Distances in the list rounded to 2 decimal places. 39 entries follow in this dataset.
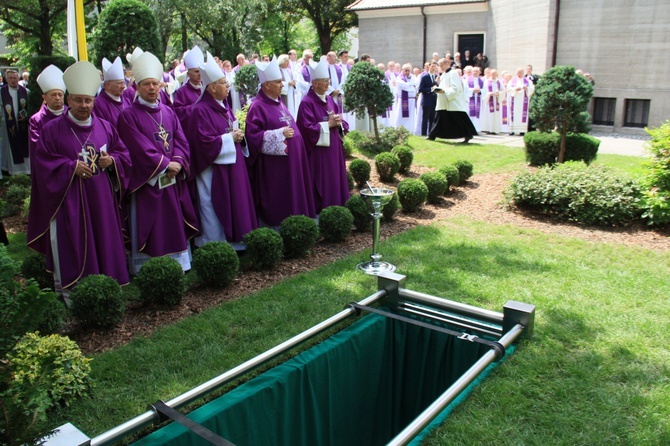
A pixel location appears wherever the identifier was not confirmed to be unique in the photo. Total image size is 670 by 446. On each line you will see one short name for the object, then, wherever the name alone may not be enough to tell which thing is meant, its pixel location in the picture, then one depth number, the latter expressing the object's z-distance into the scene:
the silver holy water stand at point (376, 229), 6.74
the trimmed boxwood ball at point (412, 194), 9.36
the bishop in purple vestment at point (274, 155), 7.78
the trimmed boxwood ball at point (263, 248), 6.83
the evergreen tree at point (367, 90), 12.88
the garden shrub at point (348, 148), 13.40
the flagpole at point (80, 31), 7.04
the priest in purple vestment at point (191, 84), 8.27
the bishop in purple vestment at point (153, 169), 6.48
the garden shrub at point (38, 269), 6.00
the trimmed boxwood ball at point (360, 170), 10.86
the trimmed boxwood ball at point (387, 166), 11.39
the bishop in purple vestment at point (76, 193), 5.71
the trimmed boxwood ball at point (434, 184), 9.97
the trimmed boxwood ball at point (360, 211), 8.38
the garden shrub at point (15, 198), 10.08
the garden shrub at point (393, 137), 14.21
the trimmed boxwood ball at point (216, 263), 6.22
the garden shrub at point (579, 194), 8.52
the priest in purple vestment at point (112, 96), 7.15
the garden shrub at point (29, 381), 1.56
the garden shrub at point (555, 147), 11.97
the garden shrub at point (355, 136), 14.60
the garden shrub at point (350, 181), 10.23
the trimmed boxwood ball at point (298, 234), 7.25
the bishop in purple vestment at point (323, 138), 8.47
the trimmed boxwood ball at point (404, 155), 12.13
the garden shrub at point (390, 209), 8.88
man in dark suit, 17.88
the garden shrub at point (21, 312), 1.59
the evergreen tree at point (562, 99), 11.02
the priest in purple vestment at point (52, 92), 6.39
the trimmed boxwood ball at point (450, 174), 10.64
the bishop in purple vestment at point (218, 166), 7.28
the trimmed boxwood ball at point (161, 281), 5.70
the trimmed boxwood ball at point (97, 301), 5.15
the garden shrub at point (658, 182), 8.20
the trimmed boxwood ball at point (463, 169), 11.23
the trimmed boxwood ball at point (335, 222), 7.85
